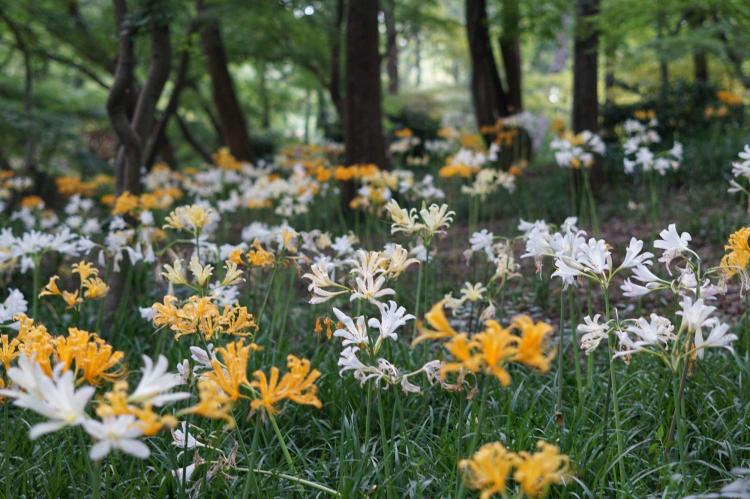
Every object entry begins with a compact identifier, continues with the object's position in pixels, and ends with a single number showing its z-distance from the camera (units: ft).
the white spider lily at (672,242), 6.86
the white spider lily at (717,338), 5.36
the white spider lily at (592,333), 6.17
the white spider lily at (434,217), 7.75
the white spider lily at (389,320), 6.21
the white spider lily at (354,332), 6.19
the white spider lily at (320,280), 6.49
